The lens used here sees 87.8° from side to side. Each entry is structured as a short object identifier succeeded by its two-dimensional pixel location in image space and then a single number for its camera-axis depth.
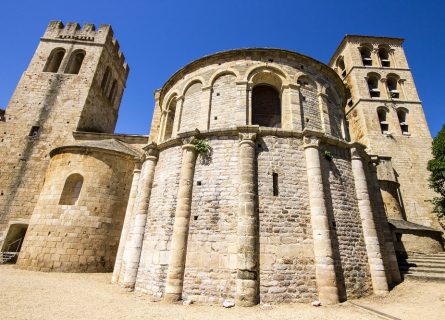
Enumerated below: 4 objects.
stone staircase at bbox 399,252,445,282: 9.32
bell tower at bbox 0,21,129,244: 16.33
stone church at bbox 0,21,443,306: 7.35
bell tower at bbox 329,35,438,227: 18.83
